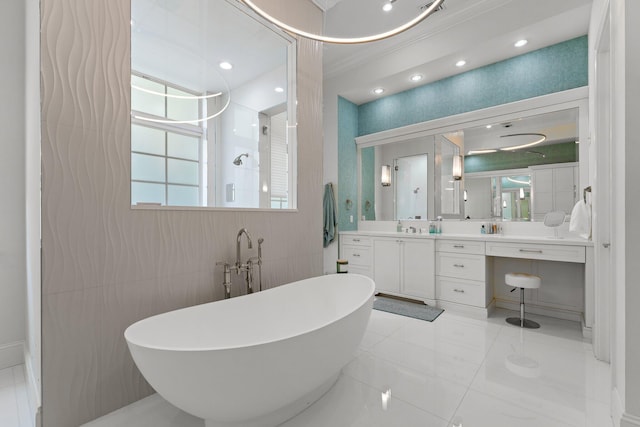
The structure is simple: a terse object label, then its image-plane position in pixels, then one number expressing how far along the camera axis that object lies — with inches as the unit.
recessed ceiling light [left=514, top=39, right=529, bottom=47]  118.0
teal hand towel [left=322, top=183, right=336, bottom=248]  165.6
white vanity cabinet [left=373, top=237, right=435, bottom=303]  132.7
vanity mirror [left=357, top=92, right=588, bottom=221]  118.6
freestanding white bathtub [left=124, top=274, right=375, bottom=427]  44.3
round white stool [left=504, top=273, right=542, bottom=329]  107.6
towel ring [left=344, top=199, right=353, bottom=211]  175.6
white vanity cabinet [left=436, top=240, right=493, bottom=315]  118.9
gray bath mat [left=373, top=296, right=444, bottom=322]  120.9
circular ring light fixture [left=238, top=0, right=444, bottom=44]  62.9
